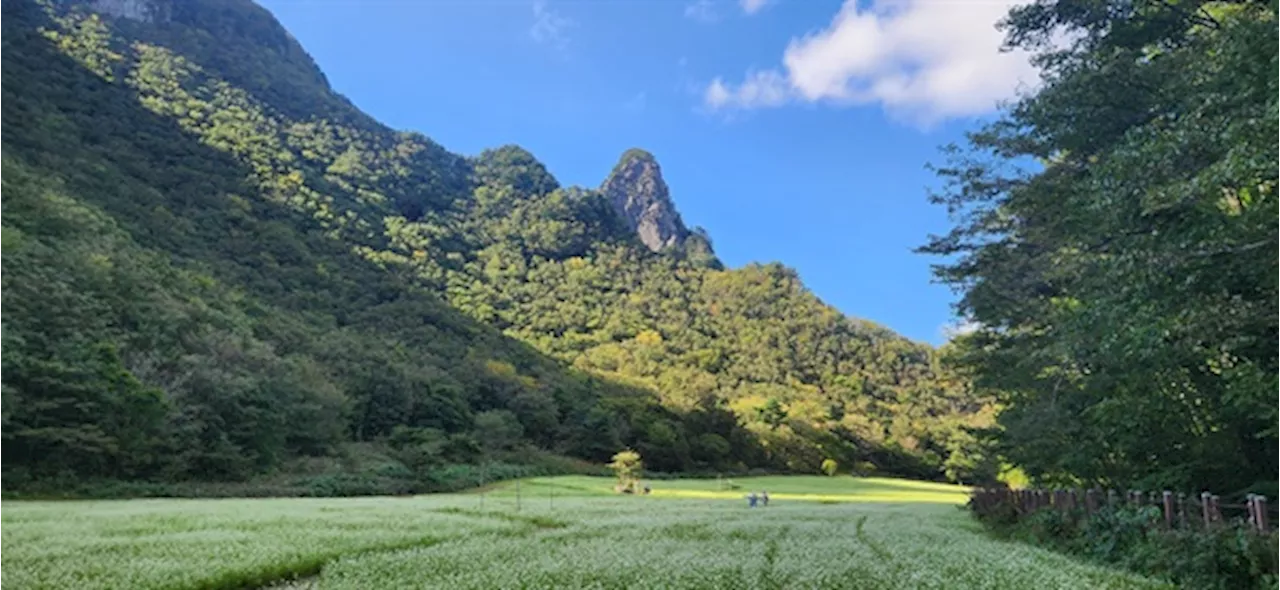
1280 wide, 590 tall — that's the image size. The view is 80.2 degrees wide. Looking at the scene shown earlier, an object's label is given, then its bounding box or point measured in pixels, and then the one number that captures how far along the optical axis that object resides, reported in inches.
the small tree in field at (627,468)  2221.9
